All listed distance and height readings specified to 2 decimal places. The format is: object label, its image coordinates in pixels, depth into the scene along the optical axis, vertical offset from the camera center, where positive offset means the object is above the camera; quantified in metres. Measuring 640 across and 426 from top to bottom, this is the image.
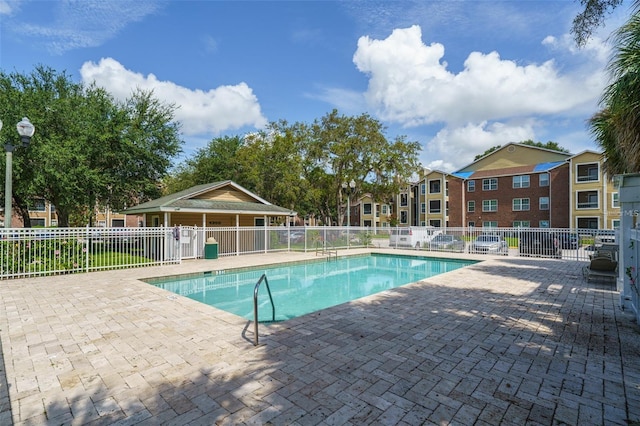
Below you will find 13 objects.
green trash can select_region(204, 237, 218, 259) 14.98 -1.75
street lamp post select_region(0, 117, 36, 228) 7.91 +1.79
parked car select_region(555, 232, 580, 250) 15.10 -1.44
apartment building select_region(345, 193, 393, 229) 50.57 -0.15
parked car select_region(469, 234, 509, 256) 17.17 -1.93
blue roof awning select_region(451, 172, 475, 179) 38.04 +4.70
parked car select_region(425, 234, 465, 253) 18.70 -1.98
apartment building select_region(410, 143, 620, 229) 28.91 +2.06
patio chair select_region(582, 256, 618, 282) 8.37 -1.62
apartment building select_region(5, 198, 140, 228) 36.48 -0.66
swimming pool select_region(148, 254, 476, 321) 8.62 -2.62
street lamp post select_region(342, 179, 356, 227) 19.97 +1.98
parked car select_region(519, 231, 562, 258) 15.23 -1.72
